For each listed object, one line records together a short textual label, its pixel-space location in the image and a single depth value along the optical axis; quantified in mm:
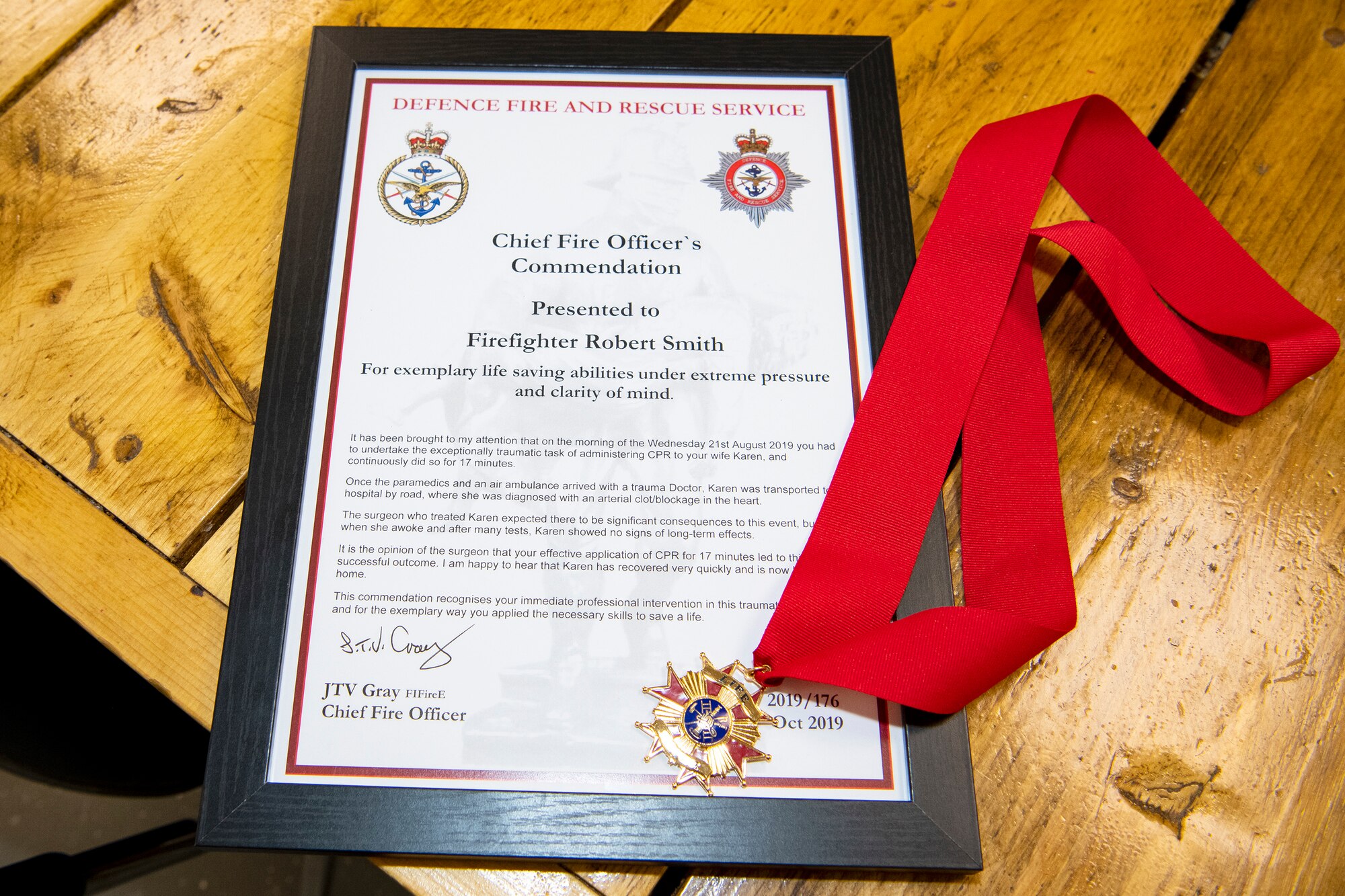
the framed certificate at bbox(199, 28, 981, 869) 439
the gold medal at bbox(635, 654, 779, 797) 442
